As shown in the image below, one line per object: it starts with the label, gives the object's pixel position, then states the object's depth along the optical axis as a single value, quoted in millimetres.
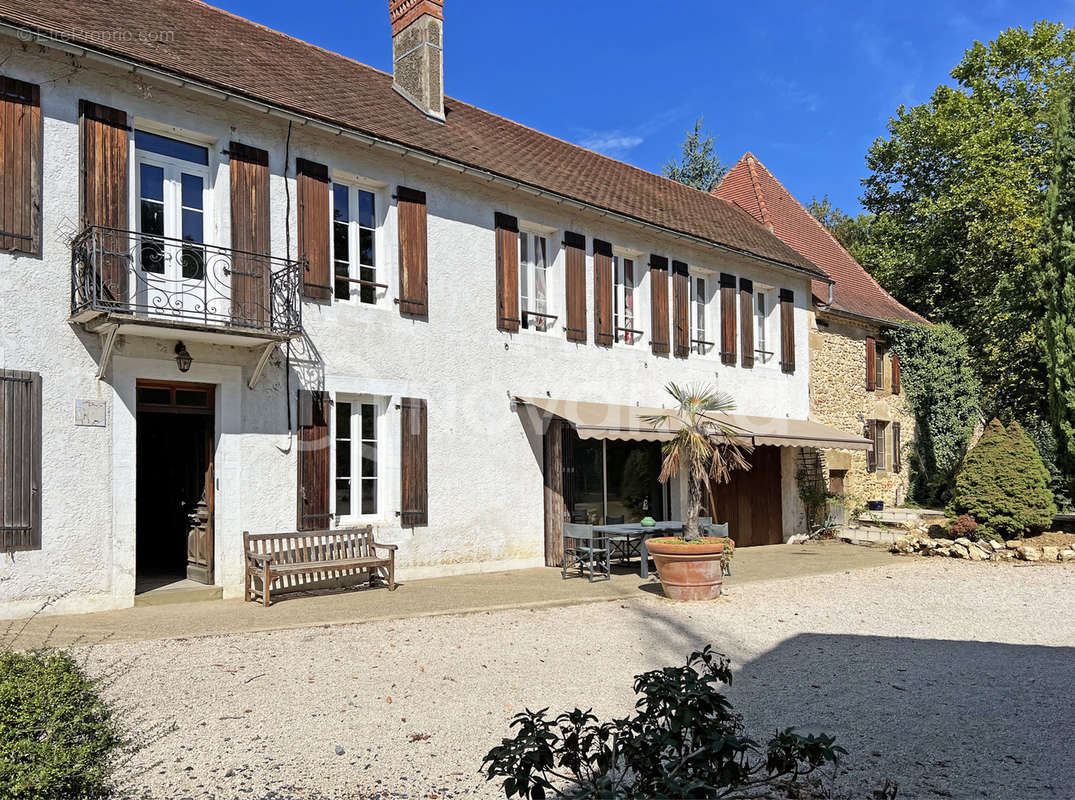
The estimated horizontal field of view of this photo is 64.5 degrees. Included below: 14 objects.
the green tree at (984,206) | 24797
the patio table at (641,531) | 12367
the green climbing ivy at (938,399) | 23516
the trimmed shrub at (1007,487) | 15328
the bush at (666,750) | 3044
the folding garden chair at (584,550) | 12237
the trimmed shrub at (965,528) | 15578
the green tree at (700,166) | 37750
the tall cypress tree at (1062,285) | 17797
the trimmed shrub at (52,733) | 3592
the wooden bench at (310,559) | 10055
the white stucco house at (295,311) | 9055
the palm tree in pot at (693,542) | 10461
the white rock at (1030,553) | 14500
